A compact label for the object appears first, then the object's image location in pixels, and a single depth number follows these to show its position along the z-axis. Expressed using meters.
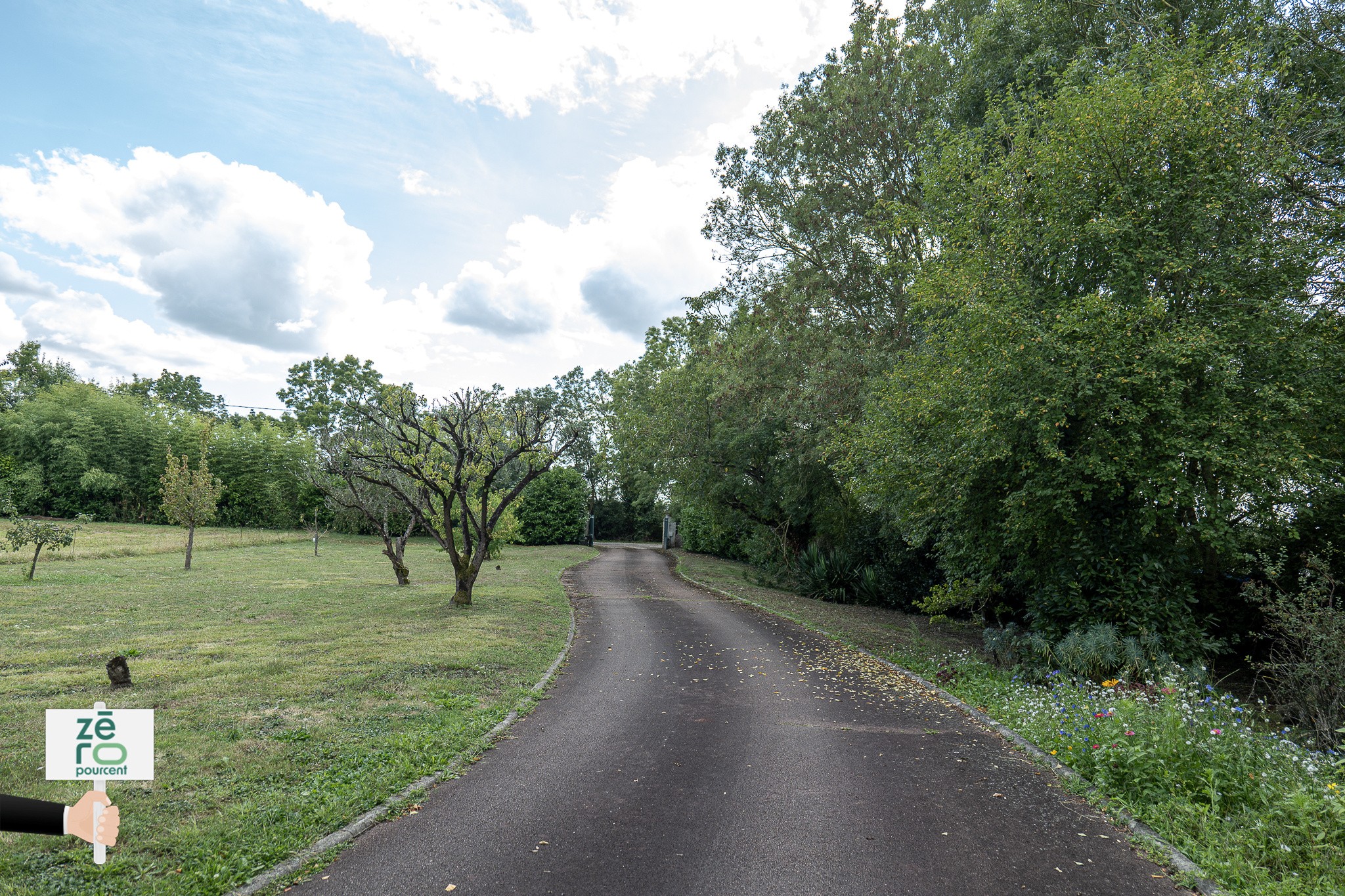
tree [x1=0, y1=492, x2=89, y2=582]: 16.25
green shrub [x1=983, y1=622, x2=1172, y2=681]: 8.23
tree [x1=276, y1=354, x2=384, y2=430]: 67.44
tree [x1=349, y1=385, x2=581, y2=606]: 14.26
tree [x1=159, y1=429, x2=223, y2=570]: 21.00
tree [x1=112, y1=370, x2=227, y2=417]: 69.12
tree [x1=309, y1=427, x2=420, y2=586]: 17.24
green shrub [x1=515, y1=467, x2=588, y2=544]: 39.22
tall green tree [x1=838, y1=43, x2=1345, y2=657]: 7.82
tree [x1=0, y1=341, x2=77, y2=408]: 56.31
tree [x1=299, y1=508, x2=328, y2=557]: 36.59
